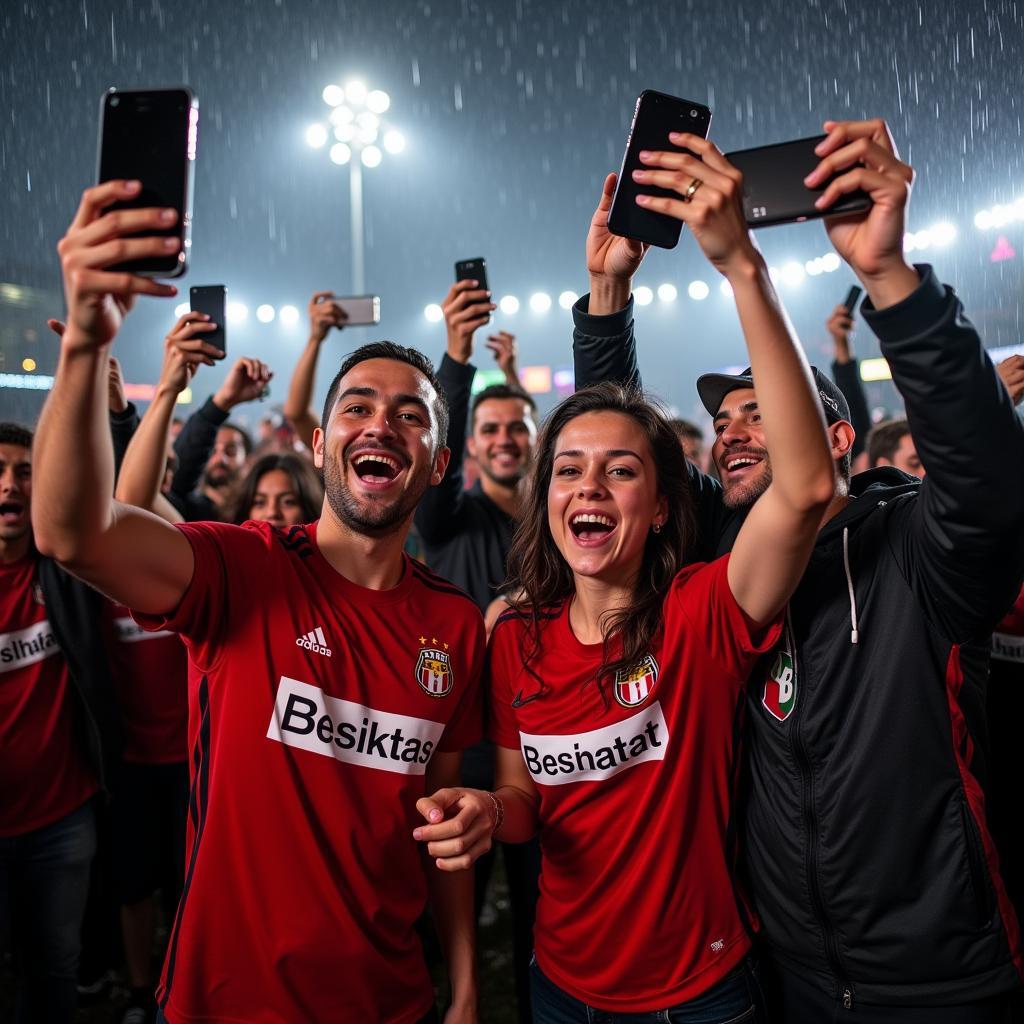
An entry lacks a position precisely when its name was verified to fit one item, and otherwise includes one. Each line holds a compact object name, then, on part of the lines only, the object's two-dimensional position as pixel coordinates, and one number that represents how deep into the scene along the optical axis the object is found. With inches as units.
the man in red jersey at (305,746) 62.3
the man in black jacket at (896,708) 53.1
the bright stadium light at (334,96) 554.3
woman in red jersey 59.1
